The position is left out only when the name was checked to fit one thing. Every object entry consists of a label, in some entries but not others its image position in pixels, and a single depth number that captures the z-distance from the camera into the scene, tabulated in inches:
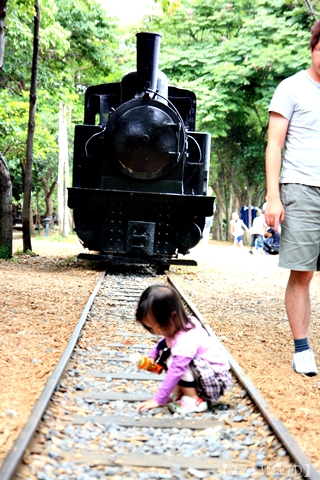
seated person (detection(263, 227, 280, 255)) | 808.3
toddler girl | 123.9
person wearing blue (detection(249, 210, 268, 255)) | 786.2
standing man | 155.6
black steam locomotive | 318.7
